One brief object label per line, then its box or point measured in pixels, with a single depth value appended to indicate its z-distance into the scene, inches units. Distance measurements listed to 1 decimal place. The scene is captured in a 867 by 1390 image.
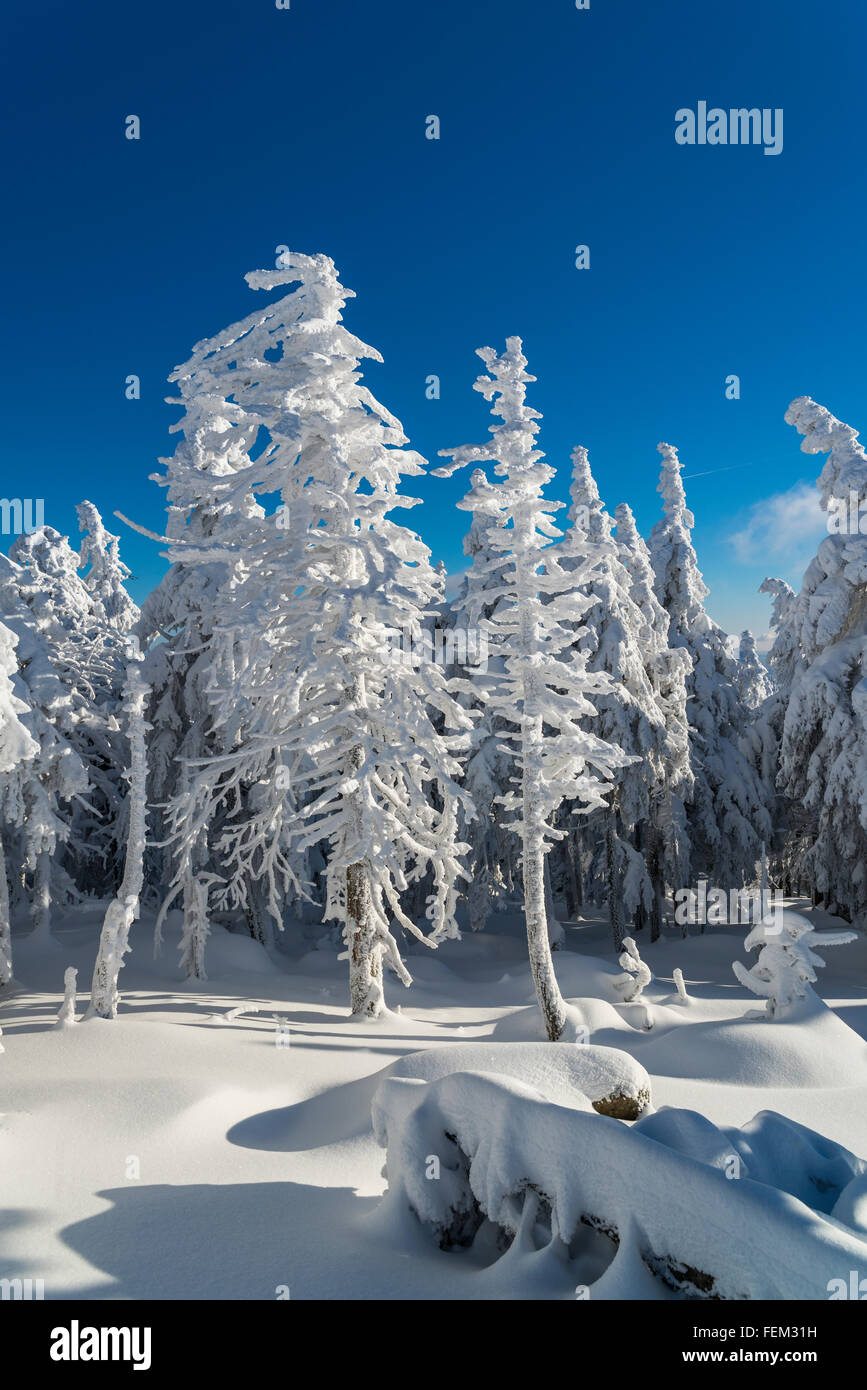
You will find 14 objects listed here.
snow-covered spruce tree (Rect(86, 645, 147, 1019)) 460.4
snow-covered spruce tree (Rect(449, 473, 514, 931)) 744.3
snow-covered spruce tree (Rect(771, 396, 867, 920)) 676.1
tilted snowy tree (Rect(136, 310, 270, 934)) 627.2
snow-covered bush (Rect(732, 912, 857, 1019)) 462.3
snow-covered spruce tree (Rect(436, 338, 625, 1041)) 473.1
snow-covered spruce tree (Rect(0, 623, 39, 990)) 398.0
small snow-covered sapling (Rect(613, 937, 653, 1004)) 545.6
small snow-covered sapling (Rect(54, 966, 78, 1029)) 422.6
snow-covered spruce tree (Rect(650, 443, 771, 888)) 873.5
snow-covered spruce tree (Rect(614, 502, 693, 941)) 791.7
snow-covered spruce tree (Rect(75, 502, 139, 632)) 1300.4
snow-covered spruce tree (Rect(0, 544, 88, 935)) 597.3
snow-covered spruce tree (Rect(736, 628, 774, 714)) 1366.3
